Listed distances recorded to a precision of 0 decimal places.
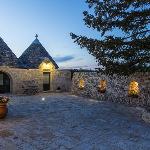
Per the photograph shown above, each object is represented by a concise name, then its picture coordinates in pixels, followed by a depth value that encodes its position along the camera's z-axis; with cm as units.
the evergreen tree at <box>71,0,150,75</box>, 722
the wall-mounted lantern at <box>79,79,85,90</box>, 1297
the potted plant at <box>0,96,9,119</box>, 690
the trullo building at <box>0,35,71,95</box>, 1315
